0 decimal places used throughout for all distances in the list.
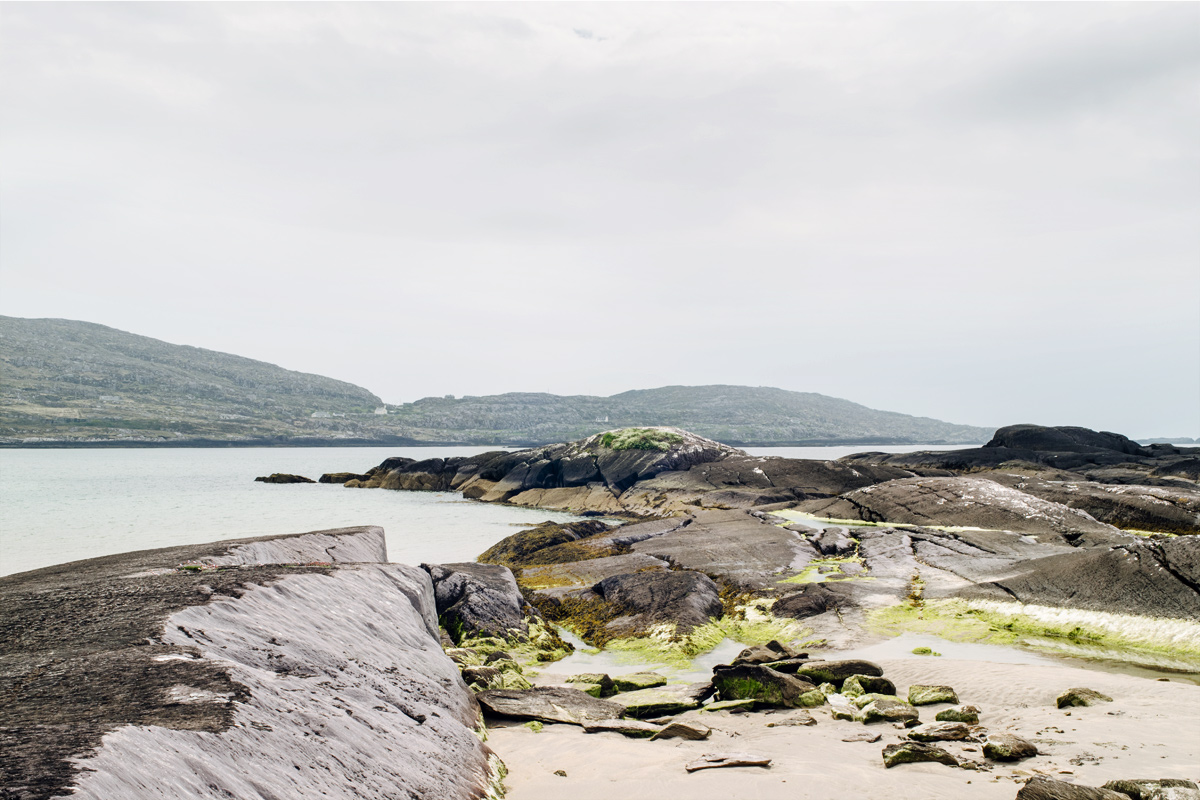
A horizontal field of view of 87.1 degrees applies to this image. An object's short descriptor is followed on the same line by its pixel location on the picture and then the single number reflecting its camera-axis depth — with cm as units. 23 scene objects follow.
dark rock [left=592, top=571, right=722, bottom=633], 1510
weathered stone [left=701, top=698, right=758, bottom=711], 980
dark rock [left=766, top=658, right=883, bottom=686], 1075
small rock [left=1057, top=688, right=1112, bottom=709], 930
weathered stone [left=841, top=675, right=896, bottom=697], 1016
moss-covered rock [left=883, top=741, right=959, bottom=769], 725
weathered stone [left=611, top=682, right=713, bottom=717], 969
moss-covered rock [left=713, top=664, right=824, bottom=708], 987
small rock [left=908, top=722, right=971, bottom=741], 804
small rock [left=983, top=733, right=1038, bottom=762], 721
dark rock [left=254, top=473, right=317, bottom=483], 6825
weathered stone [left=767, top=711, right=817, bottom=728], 898
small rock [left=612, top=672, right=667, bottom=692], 1127
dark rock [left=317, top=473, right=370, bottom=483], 7006
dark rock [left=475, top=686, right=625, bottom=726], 920
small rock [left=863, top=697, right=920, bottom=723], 891
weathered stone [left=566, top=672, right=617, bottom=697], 1082
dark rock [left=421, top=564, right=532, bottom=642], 1377
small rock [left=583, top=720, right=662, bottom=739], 868
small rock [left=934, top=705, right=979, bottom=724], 873
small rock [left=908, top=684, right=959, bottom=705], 961
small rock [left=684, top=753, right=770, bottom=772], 734
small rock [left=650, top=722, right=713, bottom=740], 851
